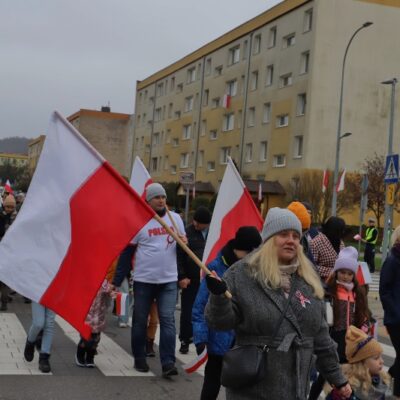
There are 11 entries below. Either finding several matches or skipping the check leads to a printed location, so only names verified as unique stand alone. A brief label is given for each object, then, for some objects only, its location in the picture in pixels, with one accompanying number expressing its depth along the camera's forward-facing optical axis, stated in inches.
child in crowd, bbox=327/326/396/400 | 189.8
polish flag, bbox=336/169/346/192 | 1053.9
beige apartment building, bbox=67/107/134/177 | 3565.5
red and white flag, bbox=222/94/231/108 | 2098.9
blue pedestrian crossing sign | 559.5
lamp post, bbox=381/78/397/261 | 664.4
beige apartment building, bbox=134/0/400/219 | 1686.8
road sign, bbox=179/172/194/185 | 892.6
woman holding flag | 135.8
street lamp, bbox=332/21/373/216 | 1234.0
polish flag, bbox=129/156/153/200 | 404.5
